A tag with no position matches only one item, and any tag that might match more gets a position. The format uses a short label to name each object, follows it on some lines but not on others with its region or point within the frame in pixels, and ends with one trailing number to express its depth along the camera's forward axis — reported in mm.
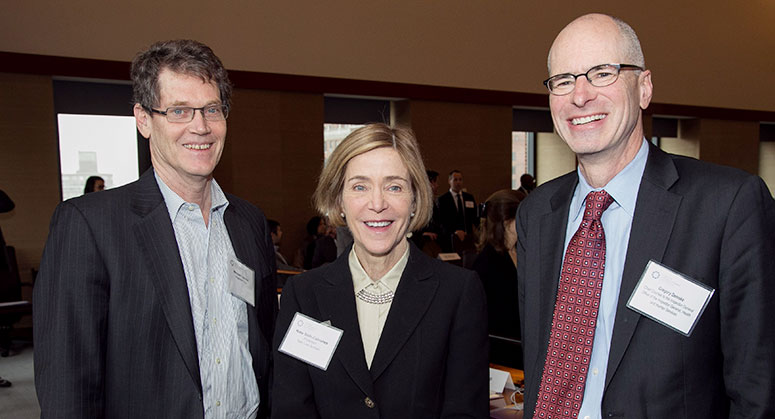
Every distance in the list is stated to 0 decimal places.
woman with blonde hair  1820
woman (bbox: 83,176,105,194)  7441
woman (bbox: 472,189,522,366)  3377
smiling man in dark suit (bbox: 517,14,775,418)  1445
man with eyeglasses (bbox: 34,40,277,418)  1646
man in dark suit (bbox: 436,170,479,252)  9742
